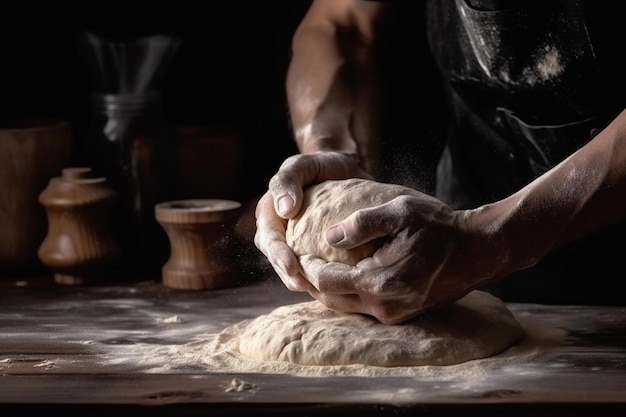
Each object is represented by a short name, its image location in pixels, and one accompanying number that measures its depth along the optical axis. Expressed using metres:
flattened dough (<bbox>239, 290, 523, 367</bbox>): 1.70
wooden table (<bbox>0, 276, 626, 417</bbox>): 1.51
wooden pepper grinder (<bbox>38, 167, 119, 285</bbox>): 2.42
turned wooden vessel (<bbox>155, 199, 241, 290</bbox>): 2.34
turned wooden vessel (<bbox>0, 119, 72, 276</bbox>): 2.53
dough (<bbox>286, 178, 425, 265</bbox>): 1.78
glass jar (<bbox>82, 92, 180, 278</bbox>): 2.59
